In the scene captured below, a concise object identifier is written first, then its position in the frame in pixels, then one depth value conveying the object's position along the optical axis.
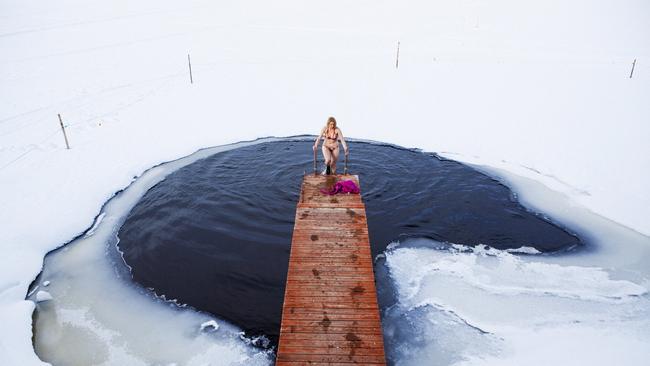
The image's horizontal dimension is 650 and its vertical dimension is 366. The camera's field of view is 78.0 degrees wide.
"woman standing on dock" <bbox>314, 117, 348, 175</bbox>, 11.76
